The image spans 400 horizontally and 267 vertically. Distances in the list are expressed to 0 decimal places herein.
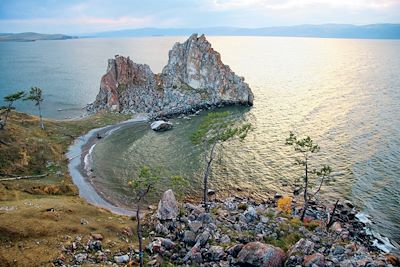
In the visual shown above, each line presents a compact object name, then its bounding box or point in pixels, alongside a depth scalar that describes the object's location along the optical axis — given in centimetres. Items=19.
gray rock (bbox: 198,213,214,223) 5422
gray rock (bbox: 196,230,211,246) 4778
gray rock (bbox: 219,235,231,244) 4877
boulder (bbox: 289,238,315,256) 4409
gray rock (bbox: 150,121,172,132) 12119
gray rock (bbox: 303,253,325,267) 4103
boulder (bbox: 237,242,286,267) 4212
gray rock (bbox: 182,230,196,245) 4894
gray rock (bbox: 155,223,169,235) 5156
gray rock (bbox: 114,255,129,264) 4334
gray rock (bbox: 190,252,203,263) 4419
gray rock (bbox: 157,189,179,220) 5447
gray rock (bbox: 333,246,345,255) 4572
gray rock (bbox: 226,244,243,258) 4512
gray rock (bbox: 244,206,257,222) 5828
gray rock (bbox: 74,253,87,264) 4230
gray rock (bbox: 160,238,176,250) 4738
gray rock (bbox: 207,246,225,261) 4459
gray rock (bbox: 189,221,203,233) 5112
